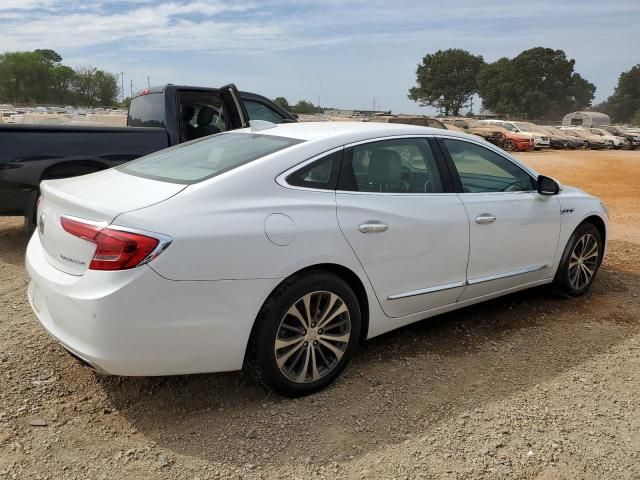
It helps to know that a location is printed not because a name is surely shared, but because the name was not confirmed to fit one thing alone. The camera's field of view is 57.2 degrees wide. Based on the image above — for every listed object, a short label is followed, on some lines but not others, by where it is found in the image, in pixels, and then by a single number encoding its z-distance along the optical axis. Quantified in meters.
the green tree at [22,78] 109.50
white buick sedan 2.79
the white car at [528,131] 33.66
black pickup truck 5.80
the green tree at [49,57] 120.86
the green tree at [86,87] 114.75
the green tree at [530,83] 104.88
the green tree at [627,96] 122.62
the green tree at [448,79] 106.56
